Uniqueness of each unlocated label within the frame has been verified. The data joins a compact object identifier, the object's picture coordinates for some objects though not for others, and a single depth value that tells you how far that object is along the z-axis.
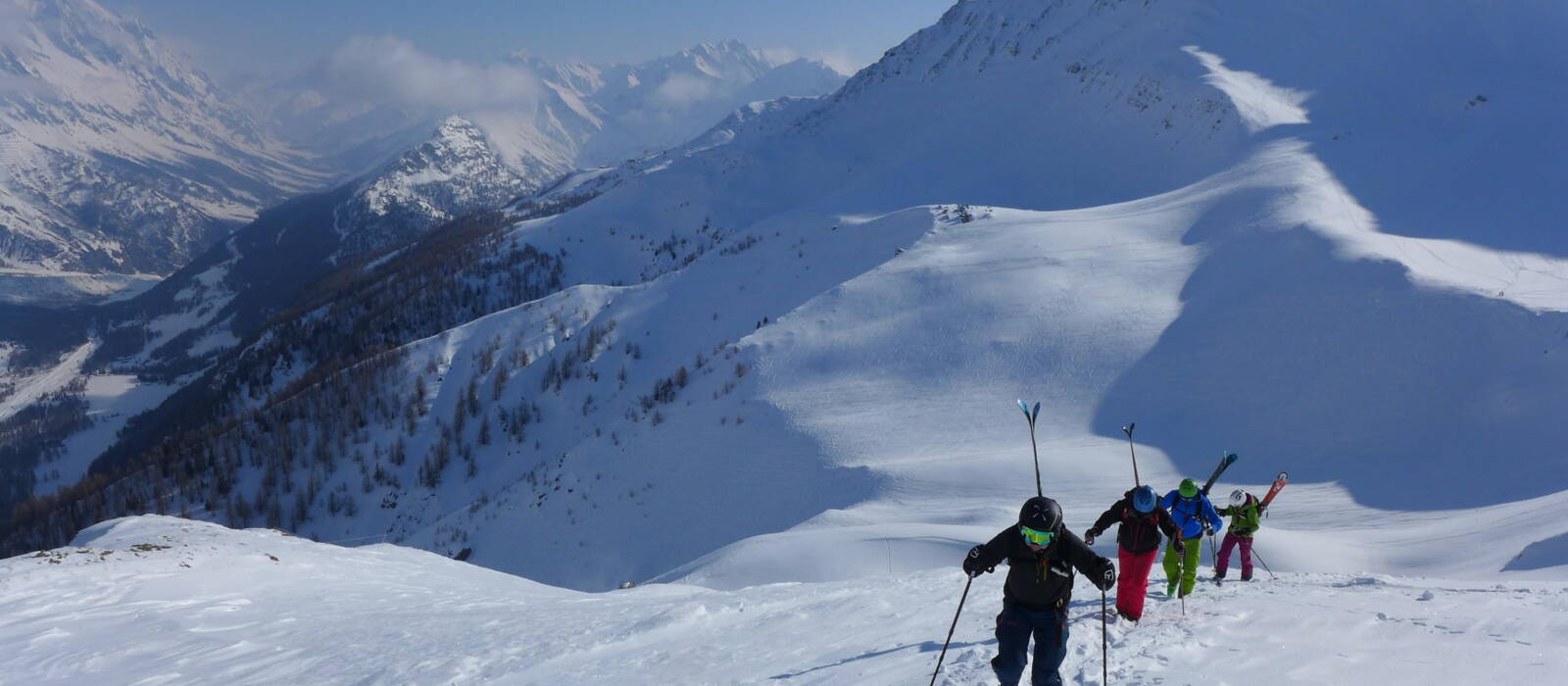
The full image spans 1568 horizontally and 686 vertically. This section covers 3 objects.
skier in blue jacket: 11.59
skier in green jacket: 14.33
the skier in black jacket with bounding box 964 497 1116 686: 7.56
